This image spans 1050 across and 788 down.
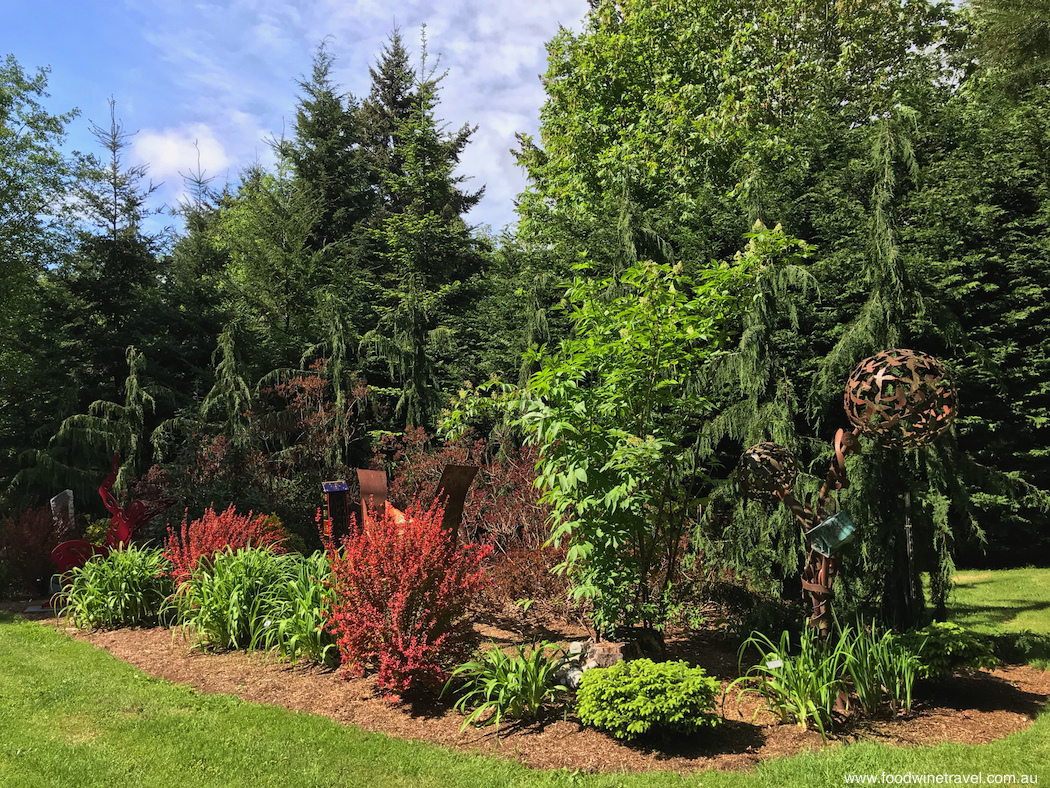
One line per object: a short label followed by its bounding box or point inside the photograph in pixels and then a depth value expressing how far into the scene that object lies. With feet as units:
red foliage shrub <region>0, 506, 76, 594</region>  27.12
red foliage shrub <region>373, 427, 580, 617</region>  20.48
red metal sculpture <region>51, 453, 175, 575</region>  24.26
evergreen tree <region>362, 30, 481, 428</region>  37.81
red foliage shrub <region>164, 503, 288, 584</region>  20.15
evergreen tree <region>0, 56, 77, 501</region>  38.88
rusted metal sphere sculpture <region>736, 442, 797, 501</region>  15.05
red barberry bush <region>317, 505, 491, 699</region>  13.93
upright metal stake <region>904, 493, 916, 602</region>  14.89
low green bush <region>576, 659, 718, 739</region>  11.16
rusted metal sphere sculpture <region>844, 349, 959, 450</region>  12.35
